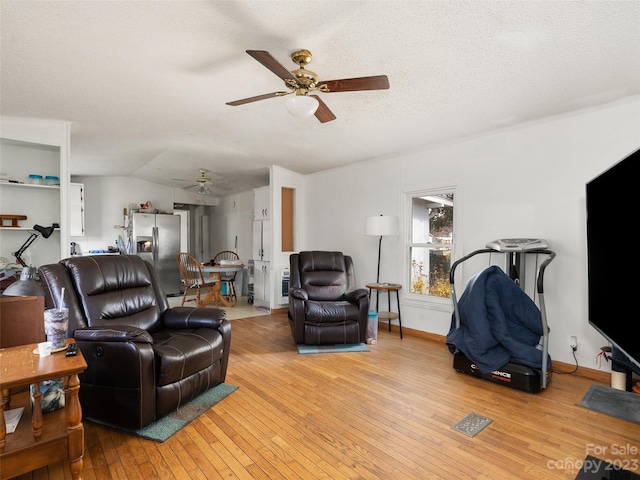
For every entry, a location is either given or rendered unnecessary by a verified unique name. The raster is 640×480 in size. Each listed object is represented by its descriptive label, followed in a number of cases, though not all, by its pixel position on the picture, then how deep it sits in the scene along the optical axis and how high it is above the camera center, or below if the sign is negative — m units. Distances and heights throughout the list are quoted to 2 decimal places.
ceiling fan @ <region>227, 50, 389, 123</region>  2.02 +0.96
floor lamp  4.19 +0.18
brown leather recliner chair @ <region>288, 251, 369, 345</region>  3.71 -0.84
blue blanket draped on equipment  2.87 -0.73
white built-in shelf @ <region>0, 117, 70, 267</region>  3.48 +0.54
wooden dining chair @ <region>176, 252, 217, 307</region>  5.89 -0.68
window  4.13 -0.03
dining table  5.86 -0.87
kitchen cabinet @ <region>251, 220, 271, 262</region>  5.86 -0.01
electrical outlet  3.05 -0.94
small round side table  4.18 -0.67
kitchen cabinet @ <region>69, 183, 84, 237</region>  5.43 +0.48
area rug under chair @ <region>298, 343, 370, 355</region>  3.66 -1.21
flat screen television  1.34 -0.07
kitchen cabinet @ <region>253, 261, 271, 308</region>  5.84 -0.79
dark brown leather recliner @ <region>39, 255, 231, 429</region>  2.03 -0.70
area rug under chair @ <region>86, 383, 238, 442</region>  2.06 -1.19
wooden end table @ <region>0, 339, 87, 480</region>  1.47 -0.92
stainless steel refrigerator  6.83 -0.05
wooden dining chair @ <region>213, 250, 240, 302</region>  6.43 -0.79
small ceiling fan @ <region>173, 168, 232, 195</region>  5.90 +1.16
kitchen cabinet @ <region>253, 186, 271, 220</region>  5.96 +0.67
